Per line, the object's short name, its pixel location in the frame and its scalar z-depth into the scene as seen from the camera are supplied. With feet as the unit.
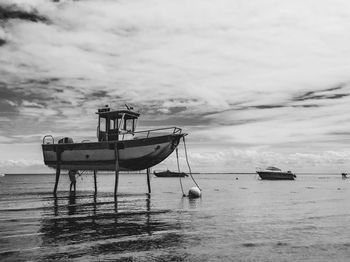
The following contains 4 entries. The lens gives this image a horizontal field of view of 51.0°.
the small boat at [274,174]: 311.27
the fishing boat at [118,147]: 96.17
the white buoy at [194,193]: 99.91
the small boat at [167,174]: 516.04
